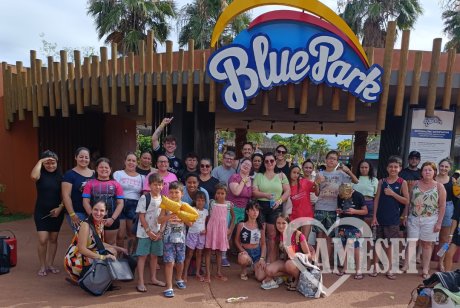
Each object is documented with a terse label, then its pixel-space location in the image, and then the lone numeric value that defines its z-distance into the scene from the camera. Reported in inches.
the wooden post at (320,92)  210.1
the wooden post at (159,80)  228.2
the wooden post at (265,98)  217.3
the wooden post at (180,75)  223.8
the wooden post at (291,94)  213.4
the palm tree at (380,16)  631.2
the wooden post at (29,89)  283.7
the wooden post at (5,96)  301.9
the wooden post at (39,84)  277.3
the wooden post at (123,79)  235.1
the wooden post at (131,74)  231.5
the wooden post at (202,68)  218.2
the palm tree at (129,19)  557.7
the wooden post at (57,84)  265.5
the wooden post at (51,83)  270.2
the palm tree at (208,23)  554.6
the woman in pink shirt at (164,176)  160.1
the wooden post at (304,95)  209.6
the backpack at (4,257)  159.7
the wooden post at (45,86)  274.2
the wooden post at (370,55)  205.9
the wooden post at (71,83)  257.6
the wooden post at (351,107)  213.8
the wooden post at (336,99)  212.3
